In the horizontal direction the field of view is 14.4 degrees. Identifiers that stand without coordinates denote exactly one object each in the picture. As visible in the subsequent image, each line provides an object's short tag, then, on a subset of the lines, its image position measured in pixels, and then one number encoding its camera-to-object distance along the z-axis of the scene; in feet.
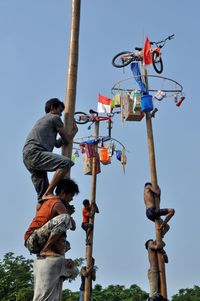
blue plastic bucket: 47.19
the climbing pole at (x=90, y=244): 62.44
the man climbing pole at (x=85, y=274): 63.95
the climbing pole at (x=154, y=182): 38.74
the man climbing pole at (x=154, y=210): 40.05
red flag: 50.21
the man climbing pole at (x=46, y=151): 26.05
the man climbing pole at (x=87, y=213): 66.38
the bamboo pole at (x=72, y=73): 28.54
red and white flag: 73.17
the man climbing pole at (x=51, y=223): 23.41
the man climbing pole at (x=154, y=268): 38.35
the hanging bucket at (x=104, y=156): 72.16
